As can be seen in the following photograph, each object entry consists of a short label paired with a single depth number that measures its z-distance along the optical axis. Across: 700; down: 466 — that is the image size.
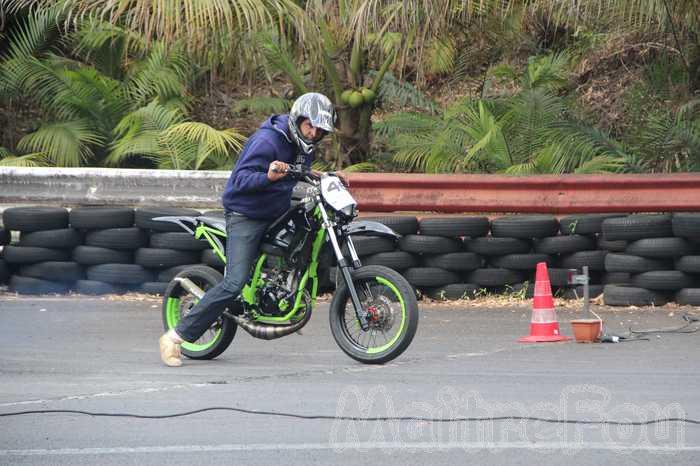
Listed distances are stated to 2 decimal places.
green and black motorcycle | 16.31
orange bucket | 18.78
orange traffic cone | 19.03
